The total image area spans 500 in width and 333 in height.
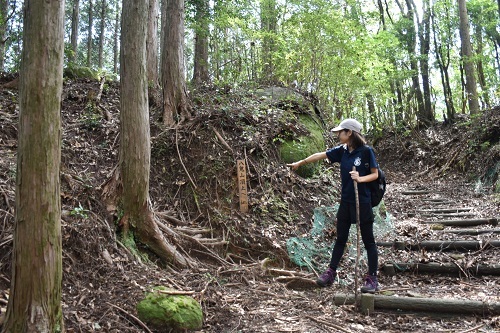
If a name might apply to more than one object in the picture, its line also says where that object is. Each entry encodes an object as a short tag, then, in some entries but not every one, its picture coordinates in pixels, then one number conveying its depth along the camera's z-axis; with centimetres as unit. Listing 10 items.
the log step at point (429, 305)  384
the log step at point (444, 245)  563
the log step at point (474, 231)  627
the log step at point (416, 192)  1059
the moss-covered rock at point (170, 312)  359
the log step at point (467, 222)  687
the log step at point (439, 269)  496
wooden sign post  633
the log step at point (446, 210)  805
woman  456
